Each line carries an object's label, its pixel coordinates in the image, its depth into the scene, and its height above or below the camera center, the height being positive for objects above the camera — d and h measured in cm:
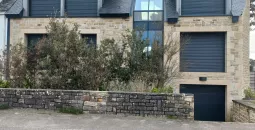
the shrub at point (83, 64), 863 +6
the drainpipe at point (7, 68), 922 -14
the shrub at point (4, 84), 895 -69
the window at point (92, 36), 1456 +172
